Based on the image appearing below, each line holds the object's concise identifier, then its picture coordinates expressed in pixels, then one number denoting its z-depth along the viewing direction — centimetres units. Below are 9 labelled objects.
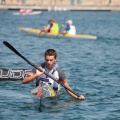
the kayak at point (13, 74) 1989
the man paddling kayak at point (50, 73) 1421
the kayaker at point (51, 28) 3909
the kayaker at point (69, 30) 3807
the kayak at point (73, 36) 3900
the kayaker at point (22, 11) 9059
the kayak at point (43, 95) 1509
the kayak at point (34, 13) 9138
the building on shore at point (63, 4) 9894
